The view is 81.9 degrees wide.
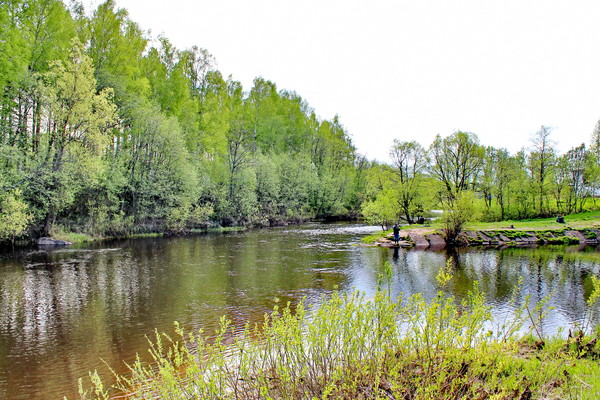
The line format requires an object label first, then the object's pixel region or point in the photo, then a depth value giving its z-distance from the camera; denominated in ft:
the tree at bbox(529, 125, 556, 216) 133.80
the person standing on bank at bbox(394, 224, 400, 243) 92.29
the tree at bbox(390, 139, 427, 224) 132.28
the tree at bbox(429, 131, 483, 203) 134.31
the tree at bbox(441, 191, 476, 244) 89.76
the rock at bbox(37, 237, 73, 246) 88.51
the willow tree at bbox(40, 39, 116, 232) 85.15
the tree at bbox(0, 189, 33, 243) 72.43
